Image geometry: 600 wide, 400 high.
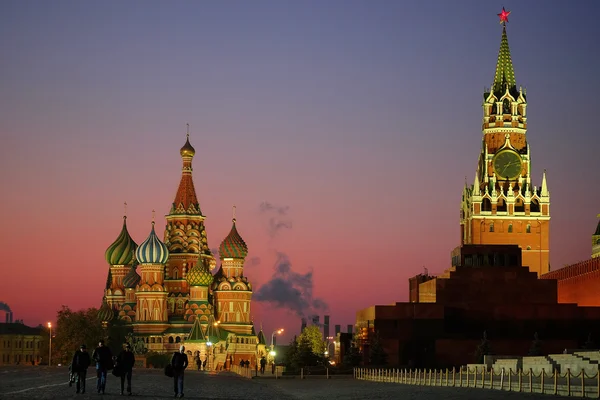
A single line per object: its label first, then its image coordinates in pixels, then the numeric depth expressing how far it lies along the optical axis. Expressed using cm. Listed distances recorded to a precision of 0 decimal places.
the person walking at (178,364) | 3362
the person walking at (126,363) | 3482
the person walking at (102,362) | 3428
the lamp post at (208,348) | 12112
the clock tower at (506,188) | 15125
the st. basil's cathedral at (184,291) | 12744
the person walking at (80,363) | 3444
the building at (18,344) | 17725
